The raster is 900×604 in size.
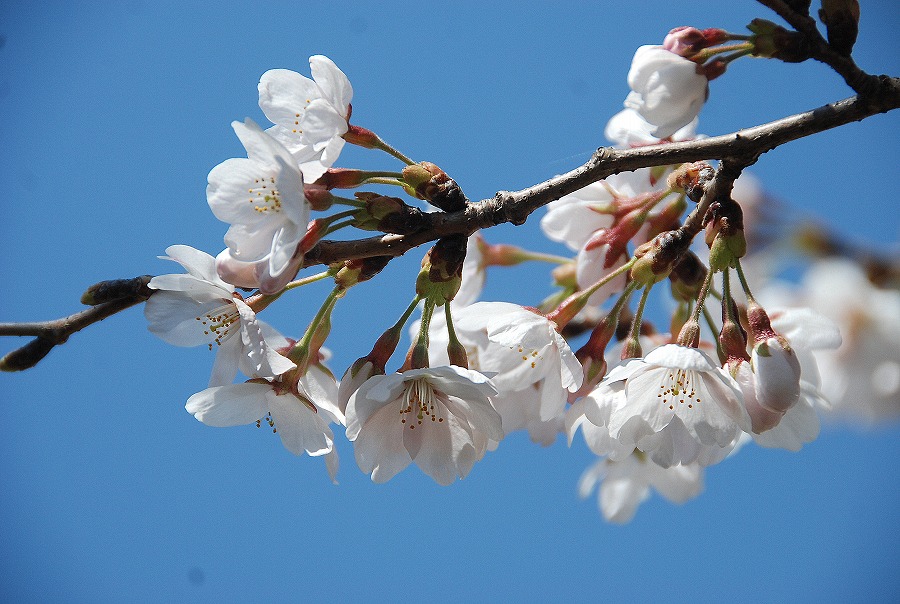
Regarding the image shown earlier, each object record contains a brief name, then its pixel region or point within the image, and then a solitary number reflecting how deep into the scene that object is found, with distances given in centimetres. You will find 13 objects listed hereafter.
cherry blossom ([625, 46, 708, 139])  105
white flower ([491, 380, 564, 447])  108
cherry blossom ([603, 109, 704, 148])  110
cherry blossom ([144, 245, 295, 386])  104
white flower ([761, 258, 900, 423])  110
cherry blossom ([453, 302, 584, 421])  105
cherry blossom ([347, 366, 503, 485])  105
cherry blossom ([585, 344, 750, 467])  104
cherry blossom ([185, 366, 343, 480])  104
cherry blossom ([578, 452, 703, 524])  114
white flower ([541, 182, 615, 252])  109
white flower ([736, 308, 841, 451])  105
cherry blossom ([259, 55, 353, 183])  105
